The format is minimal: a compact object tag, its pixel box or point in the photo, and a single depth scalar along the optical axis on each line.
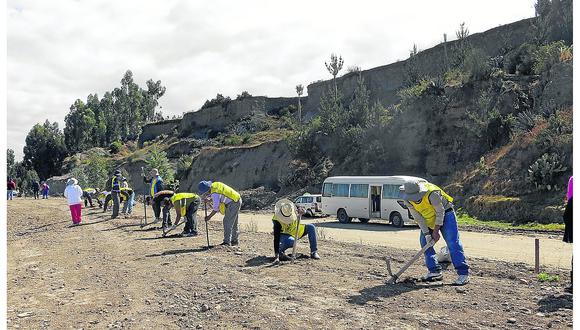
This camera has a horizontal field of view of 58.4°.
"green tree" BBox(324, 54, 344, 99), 48.69
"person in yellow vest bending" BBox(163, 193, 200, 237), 13.66
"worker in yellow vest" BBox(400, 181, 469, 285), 7.54
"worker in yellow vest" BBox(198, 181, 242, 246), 11.47
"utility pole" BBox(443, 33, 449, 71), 40.78
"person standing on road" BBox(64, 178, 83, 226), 17.56
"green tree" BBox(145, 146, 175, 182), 43.06
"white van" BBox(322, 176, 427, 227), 22.00
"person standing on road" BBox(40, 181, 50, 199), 44.11
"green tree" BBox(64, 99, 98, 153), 90.50
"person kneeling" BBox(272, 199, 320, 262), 9.66
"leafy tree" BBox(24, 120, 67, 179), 92.52
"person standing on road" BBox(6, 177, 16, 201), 35.94
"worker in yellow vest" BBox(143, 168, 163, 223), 16.41
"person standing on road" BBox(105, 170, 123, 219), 19.58
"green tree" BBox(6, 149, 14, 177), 107.12
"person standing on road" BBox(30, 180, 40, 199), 44.00
